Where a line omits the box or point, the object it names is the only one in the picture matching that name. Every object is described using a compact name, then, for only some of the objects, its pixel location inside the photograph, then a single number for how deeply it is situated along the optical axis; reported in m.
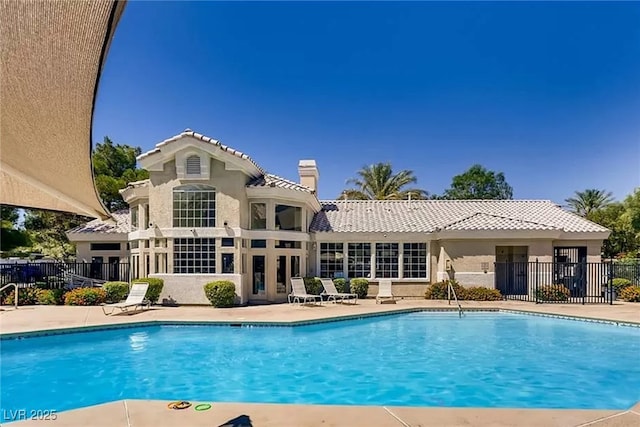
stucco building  19.58
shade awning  2.10
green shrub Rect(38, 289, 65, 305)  20.14
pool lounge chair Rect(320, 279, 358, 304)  20.27
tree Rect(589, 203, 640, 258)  37.41
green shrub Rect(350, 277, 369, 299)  22.16
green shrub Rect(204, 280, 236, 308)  18.55
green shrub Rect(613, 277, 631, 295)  21.73
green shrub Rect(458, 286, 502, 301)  21.25
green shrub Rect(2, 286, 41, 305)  20.06
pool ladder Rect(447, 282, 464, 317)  18.27
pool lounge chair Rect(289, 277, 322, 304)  19.87
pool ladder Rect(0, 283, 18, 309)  18.92
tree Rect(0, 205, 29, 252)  23.88
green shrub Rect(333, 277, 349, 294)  21.97
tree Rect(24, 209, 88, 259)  37.00
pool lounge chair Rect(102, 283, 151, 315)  17.17
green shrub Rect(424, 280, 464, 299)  21.62
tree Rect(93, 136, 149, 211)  33.47
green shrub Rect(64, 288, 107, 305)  19.69
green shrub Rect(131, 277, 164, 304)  18.92
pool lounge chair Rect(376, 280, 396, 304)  20.92
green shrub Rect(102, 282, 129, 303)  19.86
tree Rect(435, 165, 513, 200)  54.66
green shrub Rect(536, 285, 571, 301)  20.28
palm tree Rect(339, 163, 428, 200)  40.09
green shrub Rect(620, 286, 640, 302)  20.77
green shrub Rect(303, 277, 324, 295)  21.31
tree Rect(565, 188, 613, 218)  48.91
